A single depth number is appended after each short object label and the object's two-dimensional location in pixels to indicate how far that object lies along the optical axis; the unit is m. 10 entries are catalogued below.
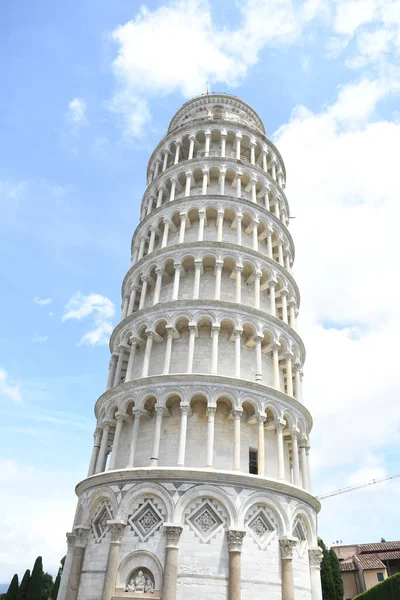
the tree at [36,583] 39.34
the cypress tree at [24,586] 39.85
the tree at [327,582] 37.34
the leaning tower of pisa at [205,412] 17.34
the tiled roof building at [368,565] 45.94
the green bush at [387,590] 19.59
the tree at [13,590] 40.14
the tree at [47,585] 60.19
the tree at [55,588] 42.34
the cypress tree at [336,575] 38.16
